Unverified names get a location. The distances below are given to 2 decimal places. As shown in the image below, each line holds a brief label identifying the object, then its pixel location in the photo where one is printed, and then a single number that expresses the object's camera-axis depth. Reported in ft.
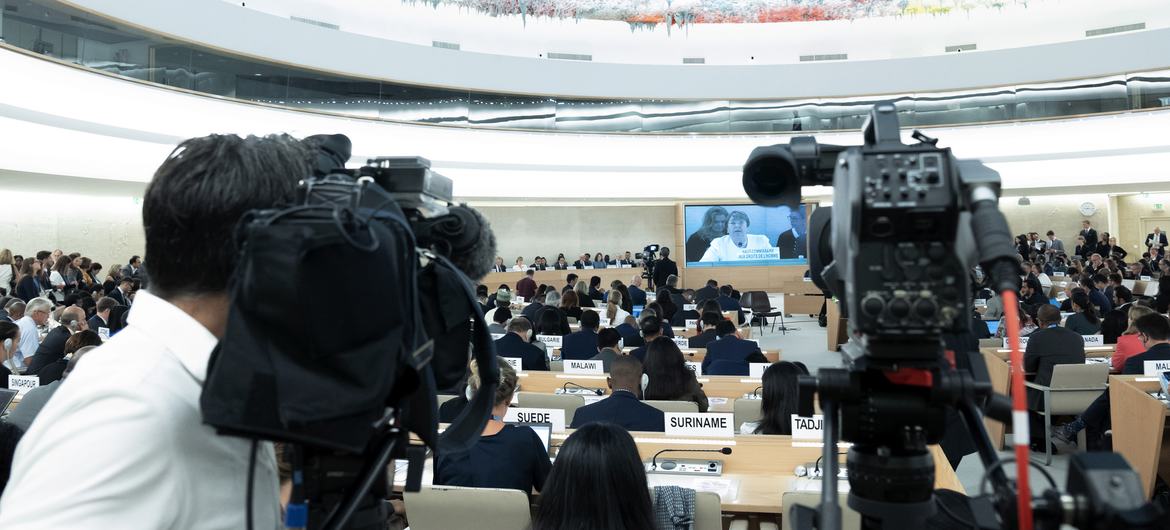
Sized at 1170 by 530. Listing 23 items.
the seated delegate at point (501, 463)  11.58
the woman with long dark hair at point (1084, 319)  27.14
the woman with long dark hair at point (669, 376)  18.08
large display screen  63.67
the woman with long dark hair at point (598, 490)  7.88
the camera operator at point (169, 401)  2.80
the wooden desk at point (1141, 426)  15.89
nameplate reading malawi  22.33
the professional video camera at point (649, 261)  58.03
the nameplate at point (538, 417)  15.43
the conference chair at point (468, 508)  9.79
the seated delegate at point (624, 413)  15.17
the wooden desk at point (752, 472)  11.09
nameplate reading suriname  14.33
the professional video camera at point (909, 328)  3.11
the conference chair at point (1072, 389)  19.74
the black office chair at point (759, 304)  45.60
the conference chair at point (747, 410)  17.13
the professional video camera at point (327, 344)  2.80
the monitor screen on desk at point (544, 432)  13.93
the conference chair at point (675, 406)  16.34
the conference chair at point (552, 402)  17.88
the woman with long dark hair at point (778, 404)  14.56
